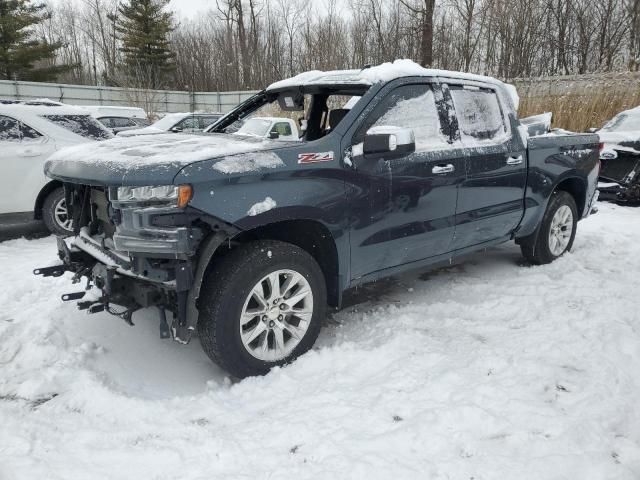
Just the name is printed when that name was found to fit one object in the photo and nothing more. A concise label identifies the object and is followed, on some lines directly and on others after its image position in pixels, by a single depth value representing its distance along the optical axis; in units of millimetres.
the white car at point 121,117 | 15977
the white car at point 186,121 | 14398
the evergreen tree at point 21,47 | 34812
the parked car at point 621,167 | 8328
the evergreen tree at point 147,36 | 38750
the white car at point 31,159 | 6062
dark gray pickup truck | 2746
